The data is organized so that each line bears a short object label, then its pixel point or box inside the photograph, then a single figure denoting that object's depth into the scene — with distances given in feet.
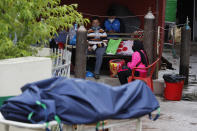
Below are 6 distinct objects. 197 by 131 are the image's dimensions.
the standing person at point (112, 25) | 52.83
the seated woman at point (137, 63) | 38.42
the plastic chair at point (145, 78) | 37.96
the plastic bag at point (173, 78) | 40.26
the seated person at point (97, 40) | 48.40
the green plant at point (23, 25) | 23.61
